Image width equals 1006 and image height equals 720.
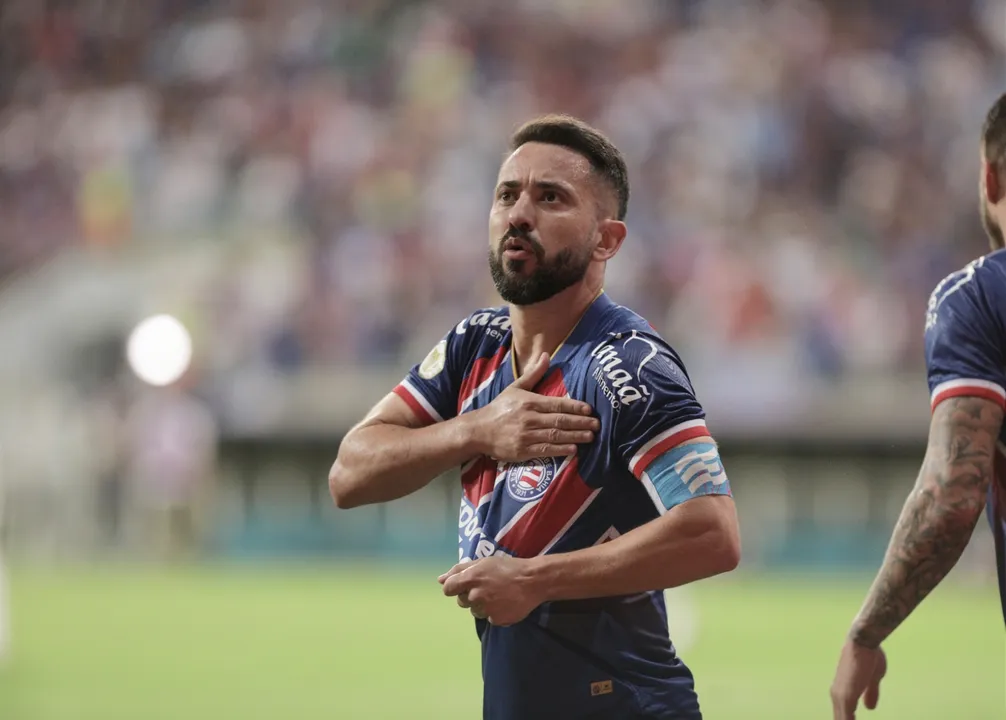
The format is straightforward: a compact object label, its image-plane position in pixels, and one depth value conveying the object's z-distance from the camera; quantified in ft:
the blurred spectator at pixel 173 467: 133.90
